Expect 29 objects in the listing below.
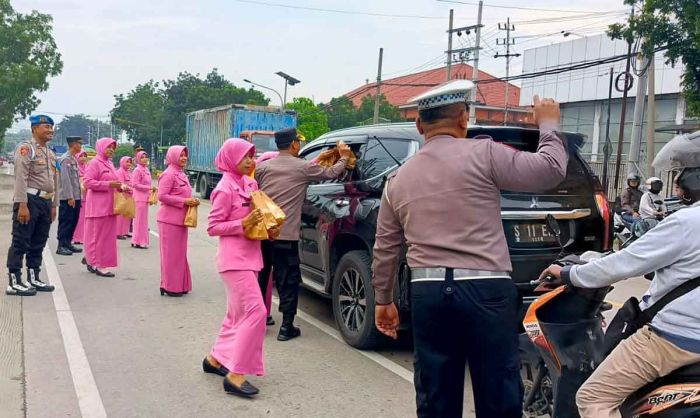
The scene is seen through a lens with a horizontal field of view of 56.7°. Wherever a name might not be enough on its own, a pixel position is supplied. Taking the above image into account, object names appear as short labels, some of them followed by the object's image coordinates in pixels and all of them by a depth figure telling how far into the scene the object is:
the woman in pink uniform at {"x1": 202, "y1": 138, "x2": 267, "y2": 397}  4.43
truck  21.57
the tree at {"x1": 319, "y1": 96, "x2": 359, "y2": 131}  47.28
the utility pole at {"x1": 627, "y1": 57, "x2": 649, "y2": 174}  17.11
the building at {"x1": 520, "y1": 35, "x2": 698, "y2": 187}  34.59
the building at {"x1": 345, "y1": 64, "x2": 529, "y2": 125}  57.22
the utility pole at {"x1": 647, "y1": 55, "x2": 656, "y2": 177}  18.83
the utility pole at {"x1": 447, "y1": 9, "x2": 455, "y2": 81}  29.63
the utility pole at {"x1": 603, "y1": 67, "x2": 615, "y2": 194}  22.08
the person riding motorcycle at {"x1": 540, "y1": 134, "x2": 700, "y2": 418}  2.54
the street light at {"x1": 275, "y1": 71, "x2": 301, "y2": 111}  34.16
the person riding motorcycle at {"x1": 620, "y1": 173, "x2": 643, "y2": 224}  13.13
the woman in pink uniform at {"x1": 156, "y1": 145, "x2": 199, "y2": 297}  7.36
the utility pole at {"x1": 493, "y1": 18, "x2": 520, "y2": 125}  37.16
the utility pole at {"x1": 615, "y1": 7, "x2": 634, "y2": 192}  21.73
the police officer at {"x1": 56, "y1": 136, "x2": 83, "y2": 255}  10.31
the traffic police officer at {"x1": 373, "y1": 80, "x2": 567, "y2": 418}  2.54
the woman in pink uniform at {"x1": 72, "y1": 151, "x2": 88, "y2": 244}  11.36
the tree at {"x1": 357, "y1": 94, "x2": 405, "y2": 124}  46.22
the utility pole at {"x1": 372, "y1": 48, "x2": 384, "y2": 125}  32.75
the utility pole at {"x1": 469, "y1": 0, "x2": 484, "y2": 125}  28.48
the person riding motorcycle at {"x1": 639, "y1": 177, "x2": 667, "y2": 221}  10.30
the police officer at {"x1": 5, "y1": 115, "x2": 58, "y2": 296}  6.82
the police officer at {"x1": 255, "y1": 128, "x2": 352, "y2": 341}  5.72
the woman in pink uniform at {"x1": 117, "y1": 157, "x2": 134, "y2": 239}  11.78
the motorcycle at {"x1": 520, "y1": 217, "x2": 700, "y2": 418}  3.18
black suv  4.62
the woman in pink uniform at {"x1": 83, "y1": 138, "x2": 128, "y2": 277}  8.58
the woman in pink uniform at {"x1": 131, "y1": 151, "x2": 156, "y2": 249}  11.41
